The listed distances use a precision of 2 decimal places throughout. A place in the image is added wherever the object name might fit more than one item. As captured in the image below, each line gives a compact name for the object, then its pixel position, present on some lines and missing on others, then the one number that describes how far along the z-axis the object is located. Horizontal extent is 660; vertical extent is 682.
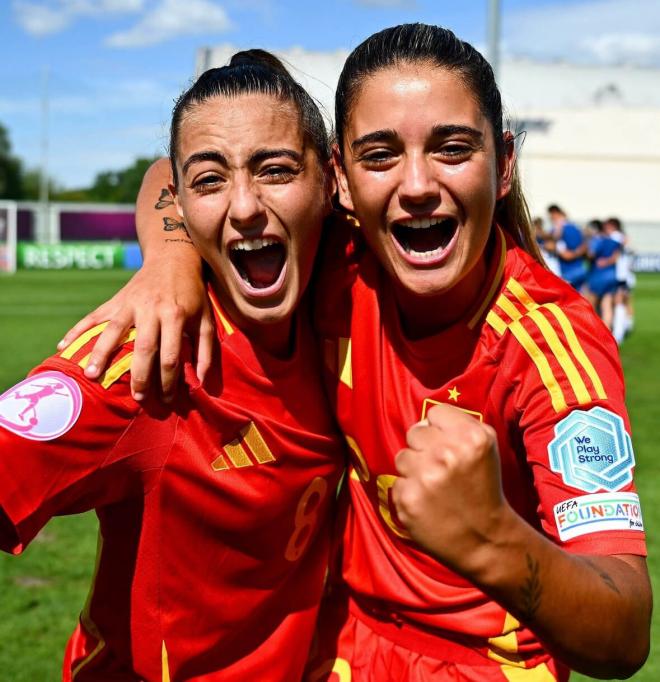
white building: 49.06
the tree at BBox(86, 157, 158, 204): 74.21
